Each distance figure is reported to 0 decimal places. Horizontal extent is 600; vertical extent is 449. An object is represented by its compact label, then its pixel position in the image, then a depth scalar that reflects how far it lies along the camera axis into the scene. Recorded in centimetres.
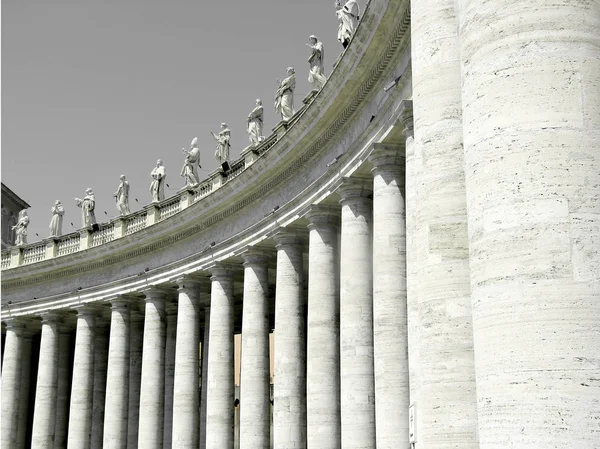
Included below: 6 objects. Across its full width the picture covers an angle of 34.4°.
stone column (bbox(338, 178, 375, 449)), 6291
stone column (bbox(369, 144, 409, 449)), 5641
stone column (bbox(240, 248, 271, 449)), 8238
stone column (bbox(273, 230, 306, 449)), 7538
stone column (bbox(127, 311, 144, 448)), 11388
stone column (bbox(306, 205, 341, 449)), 6938
